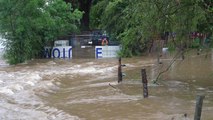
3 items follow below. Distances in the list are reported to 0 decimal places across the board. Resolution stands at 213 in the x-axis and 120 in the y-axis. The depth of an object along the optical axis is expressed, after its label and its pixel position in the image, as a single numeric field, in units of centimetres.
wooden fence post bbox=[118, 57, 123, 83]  1970
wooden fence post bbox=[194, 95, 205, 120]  901
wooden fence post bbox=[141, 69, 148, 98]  1520
